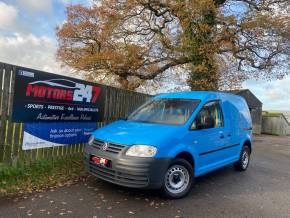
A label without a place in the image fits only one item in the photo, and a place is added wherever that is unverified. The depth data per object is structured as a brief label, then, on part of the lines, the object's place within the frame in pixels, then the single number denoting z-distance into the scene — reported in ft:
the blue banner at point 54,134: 16.83
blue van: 12.74
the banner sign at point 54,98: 16.30
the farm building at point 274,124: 77.19
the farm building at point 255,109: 71.62
